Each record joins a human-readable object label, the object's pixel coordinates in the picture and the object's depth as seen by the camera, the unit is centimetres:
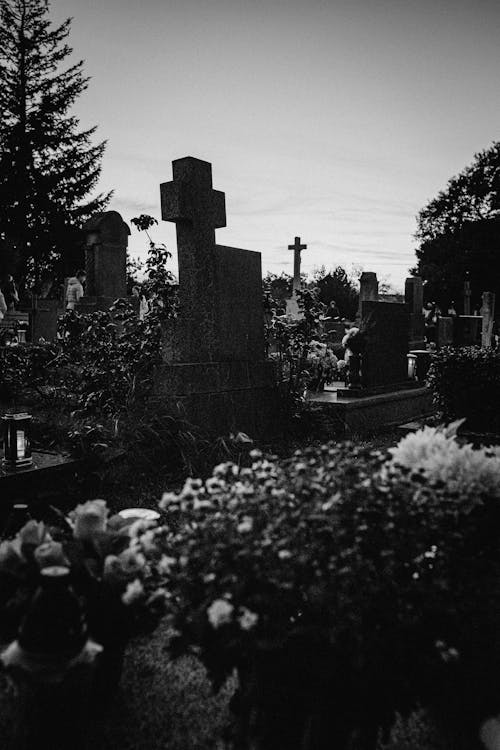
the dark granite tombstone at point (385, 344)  863
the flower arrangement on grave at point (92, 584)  212
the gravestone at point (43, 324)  1241
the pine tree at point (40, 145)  2755
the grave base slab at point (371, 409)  762
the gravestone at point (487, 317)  1760
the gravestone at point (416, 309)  1402
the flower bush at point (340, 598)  182
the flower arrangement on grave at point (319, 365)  823
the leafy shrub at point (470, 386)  675
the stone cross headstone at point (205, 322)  631
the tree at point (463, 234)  4220
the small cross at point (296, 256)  2681
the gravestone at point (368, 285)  1741
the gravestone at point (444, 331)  1586
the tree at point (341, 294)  3169
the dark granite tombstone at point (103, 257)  1186
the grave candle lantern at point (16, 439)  433
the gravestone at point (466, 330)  1634
